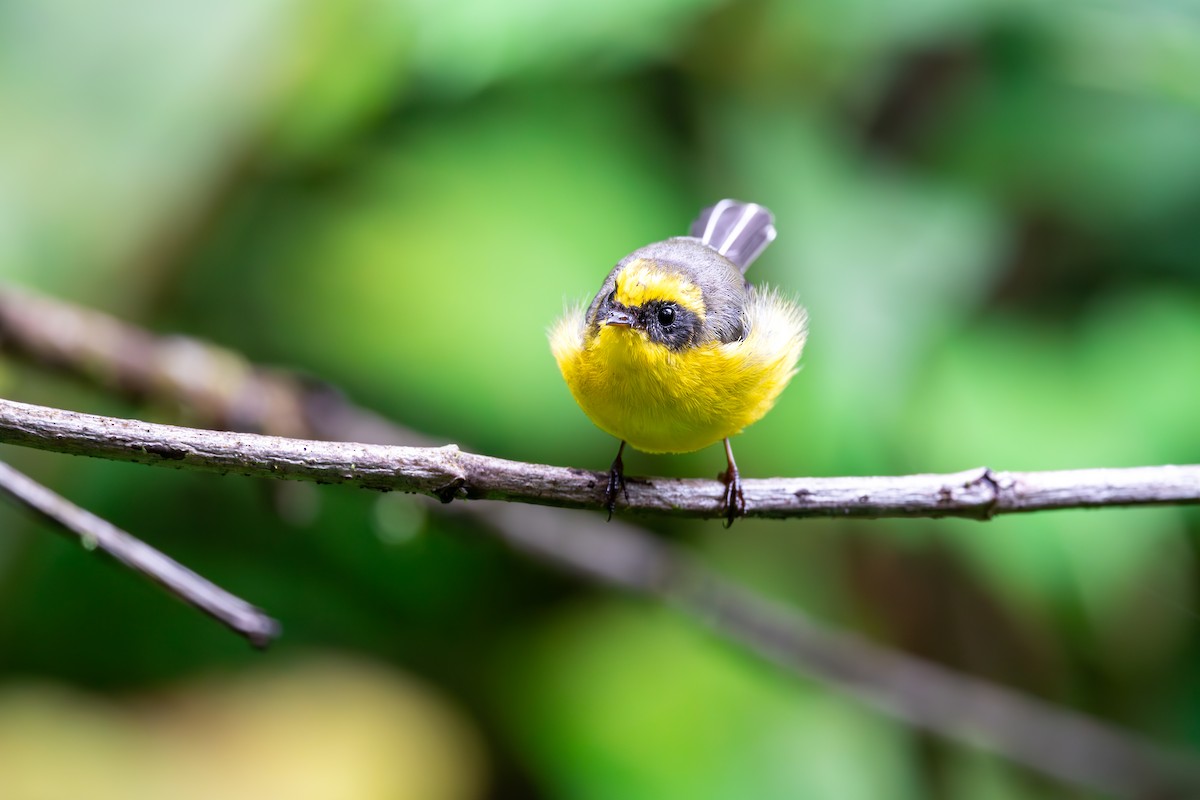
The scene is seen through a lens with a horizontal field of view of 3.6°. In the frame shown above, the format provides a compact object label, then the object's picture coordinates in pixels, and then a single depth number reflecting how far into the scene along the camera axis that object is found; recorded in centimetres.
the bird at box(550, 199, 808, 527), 388
